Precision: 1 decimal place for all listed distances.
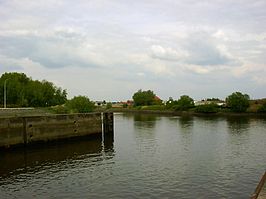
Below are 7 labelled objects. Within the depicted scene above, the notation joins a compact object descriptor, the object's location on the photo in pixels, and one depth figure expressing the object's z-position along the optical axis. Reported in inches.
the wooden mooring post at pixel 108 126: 1942.0
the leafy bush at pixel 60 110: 2413.7
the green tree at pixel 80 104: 2990.7
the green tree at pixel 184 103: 5141.2
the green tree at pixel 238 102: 4420.7
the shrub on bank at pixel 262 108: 4259.3
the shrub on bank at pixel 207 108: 4608.3
